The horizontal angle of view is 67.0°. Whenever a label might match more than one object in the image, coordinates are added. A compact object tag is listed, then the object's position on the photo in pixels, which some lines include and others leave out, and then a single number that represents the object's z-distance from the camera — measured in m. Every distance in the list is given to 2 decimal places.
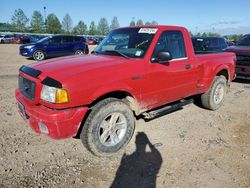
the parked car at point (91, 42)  35.30
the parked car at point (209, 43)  9.21
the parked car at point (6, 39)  33.55
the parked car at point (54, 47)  12.76
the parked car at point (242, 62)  6.79
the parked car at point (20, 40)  32.42
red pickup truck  2.64
